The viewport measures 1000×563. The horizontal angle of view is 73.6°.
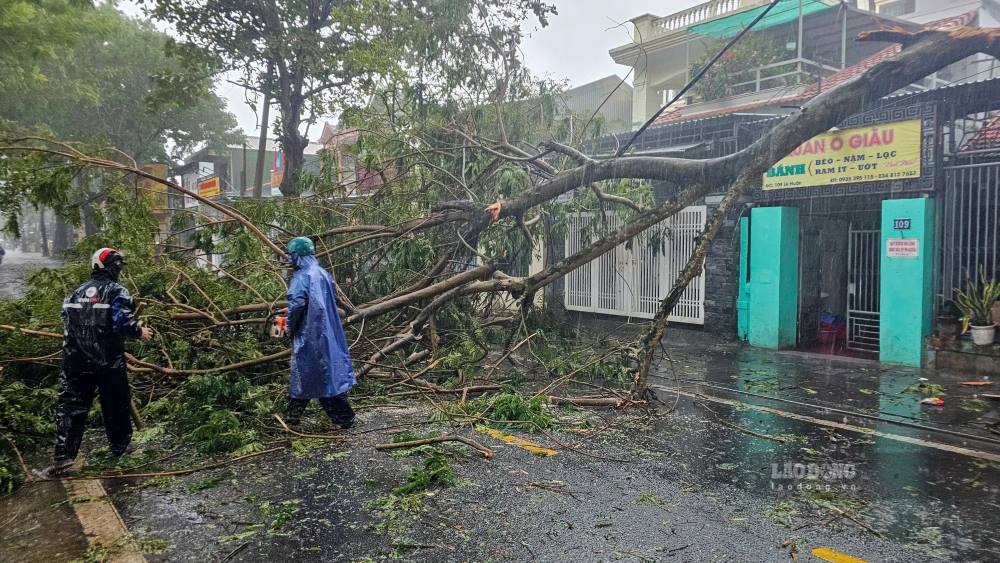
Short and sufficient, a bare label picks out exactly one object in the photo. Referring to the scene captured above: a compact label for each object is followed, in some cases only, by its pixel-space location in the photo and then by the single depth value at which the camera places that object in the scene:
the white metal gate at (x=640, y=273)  12.27
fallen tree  6.44
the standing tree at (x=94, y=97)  10.34
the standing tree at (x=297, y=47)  12.45
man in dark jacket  4.64
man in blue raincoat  5.28
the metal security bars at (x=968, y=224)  8.87
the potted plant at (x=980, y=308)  8.55
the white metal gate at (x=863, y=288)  10.54
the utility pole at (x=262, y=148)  18.16
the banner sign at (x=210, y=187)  27.02
